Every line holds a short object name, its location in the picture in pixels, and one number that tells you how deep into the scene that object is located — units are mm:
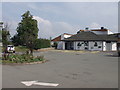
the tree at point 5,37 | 15131
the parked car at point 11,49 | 21162
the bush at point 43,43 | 29671
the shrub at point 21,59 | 10680
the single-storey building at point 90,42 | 30847
